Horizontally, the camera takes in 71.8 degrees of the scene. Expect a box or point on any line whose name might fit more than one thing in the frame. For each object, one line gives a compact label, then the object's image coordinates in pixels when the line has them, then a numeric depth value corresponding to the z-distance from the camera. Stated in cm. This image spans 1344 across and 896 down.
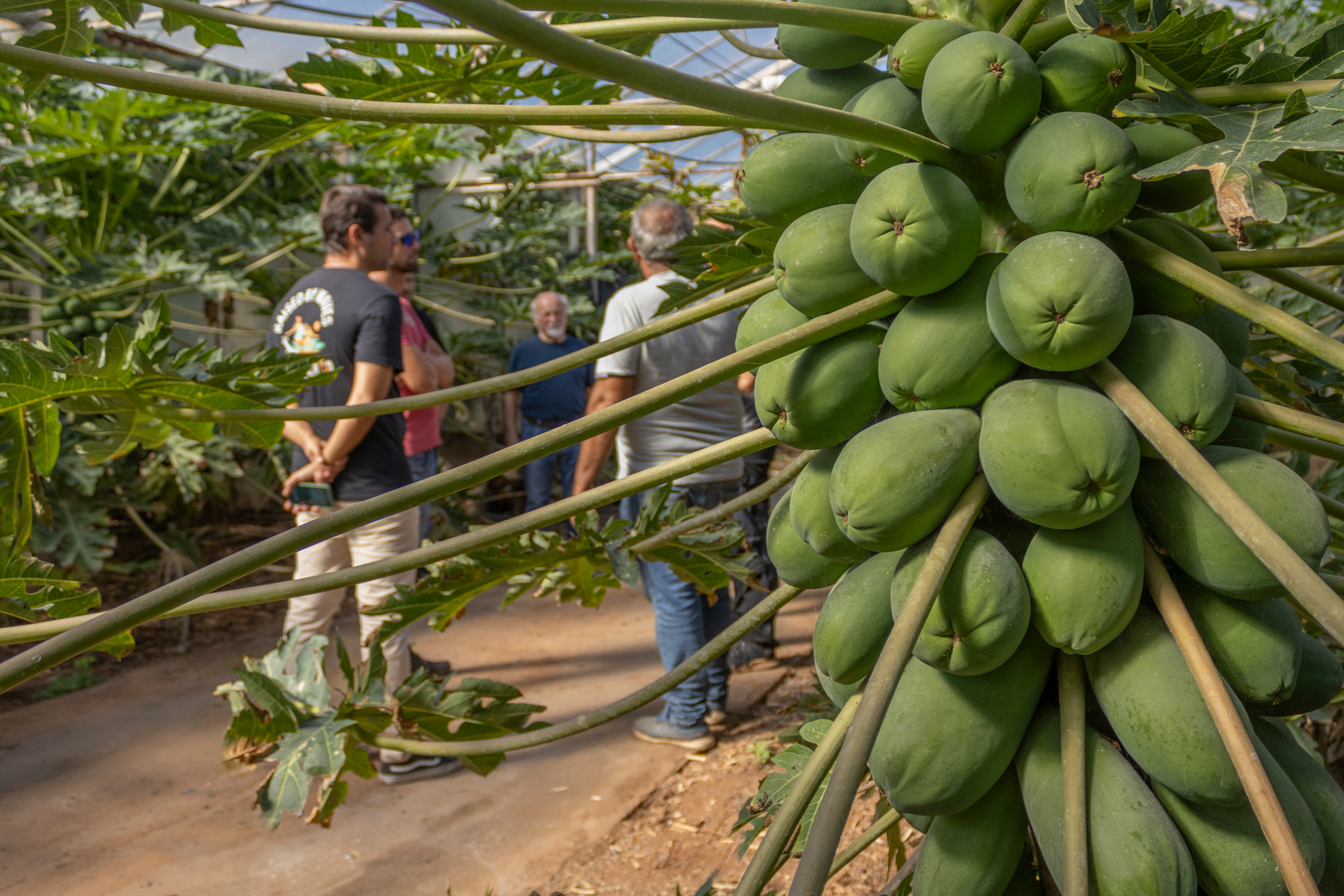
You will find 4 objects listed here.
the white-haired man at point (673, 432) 336
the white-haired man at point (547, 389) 546
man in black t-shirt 308
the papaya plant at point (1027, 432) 79
